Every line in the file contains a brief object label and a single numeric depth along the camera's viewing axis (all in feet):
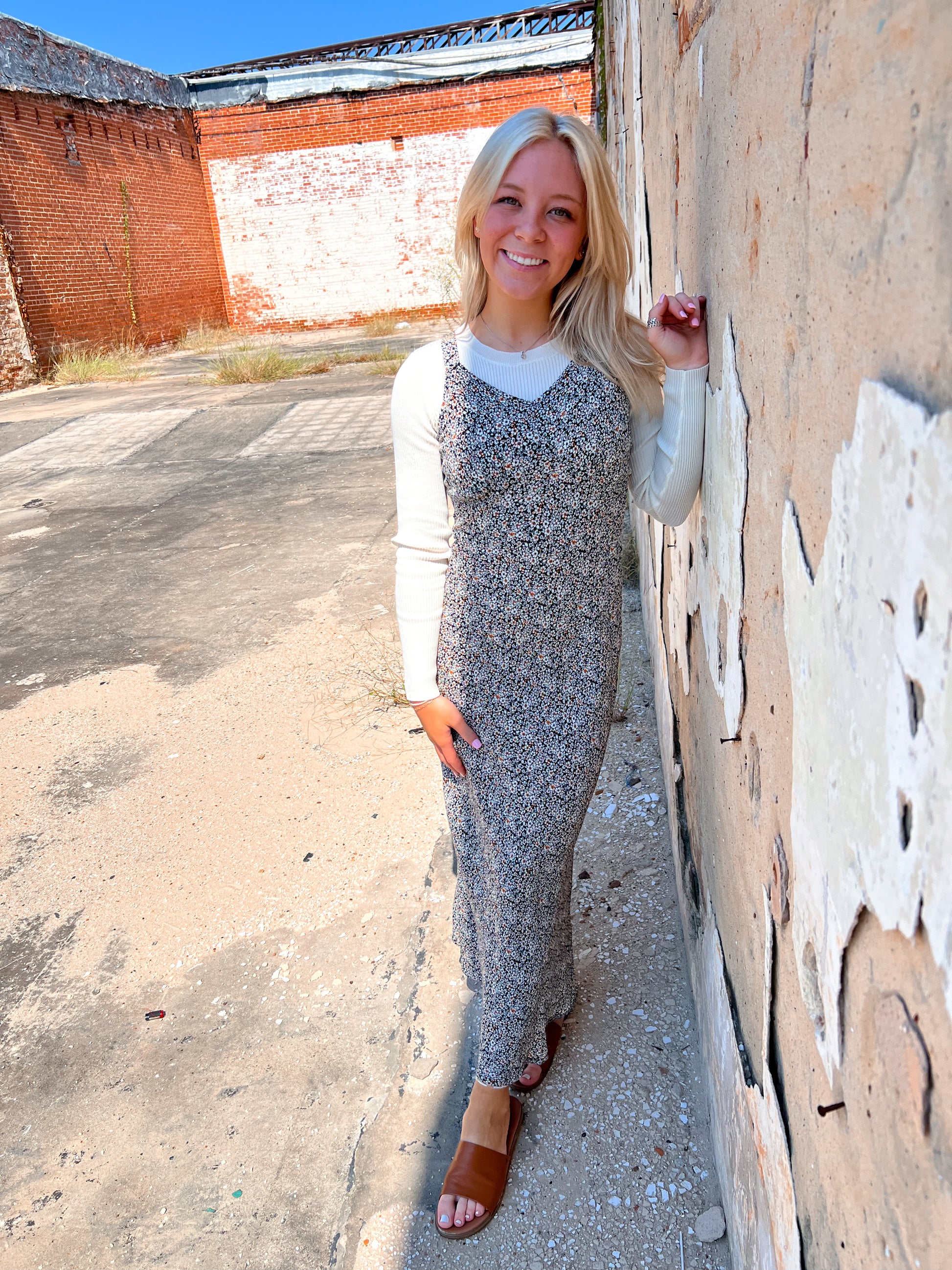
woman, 4.70
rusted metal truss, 55.16
